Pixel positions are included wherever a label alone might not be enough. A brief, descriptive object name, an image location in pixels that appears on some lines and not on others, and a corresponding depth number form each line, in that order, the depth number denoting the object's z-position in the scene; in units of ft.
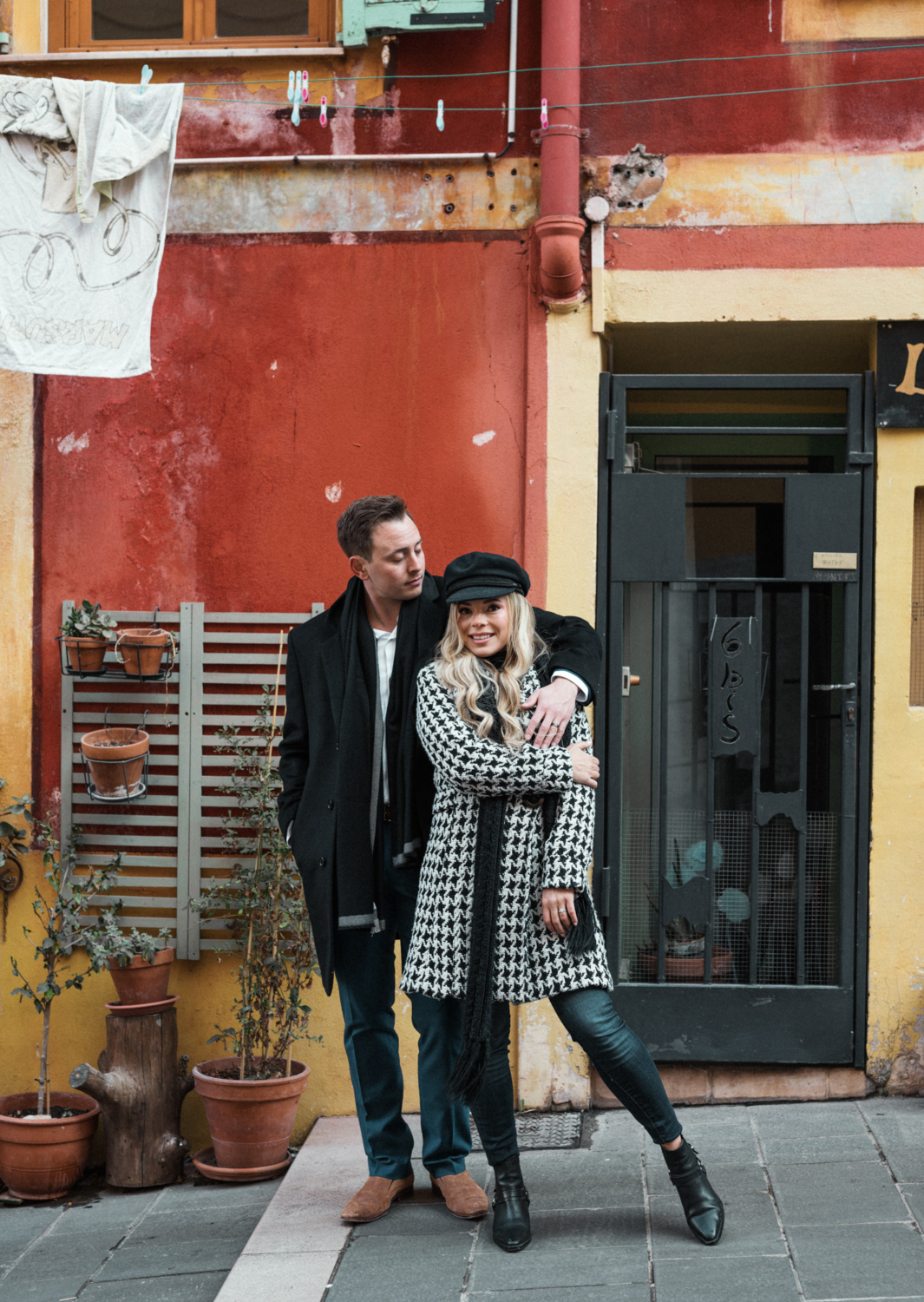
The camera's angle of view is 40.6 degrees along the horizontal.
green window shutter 15.37
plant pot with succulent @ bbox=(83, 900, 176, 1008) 15.35
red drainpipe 15.06
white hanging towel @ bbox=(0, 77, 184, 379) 14.57
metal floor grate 14.34
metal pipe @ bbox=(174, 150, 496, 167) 15.74
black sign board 15.24
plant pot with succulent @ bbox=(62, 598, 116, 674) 15.49
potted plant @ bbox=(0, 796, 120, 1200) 15.21
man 11.71
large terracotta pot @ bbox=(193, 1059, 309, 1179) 14.82
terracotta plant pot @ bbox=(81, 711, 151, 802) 15.38
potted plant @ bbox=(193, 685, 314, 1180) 14.94
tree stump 15.35
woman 10.59
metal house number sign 15.85
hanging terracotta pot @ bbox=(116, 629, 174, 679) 15.46
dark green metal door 15.49
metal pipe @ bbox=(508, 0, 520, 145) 15.56
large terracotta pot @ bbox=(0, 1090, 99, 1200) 15.17
